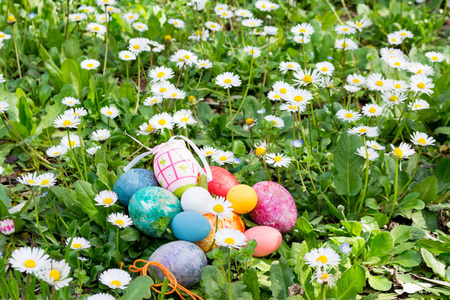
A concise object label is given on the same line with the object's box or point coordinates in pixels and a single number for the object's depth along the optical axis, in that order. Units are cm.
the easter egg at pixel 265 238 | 207
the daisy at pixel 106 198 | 203
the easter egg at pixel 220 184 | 226
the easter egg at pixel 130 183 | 218
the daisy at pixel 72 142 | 239
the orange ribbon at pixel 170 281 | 187
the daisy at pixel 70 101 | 280
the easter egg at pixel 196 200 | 205
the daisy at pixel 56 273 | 146
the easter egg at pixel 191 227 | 197
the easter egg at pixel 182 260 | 189
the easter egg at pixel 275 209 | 219
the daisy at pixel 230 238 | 170
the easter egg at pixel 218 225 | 204
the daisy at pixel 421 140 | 222
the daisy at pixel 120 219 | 195
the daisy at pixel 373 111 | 246
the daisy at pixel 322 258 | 166
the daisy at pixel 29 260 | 151
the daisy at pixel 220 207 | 183
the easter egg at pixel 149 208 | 203
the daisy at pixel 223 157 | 245
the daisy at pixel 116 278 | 173
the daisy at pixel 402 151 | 206
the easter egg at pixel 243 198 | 214
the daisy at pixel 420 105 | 271
